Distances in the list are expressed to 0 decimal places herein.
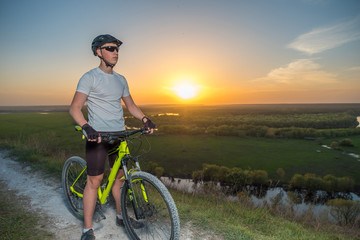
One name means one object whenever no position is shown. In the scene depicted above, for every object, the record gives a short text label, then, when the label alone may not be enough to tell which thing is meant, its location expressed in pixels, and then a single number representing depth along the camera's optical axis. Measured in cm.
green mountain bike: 235
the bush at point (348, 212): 1822
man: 240
